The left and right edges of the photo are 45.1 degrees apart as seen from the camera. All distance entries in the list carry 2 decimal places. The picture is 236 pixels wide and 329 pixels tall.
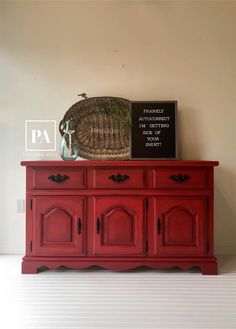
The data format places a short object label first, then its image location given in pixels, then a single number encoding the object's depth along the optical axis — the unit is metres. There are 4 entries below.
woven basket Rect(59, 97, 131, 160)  2.51
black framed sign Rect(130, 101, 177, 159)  2.30
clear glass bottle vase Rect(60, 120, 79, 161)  2.34
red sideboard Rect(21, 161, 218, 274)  2.06
